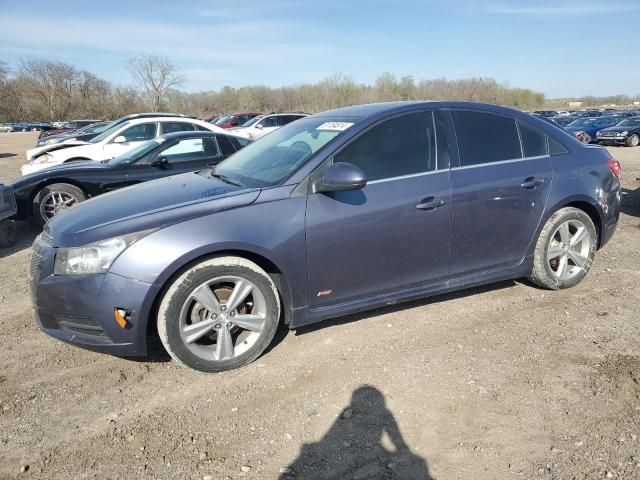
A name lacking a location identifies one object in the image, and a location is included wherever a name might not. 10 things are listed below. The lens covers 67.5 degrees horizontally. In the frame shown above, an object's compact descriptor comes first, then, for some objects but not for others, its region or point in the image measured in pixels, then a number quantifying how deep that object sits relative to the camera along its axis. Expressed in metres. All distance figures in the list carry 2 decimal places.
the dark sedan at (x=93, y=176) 6.68
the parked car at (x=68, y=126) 28.06
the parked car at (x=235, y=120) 23.53
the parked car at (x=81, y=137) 14.93
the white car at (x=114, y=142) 10.15
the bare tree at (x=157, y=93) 72.88
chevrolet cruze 2.91
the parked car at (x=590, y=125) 25.16
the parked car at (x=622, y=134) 22.92
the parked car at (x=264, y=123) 19.27
